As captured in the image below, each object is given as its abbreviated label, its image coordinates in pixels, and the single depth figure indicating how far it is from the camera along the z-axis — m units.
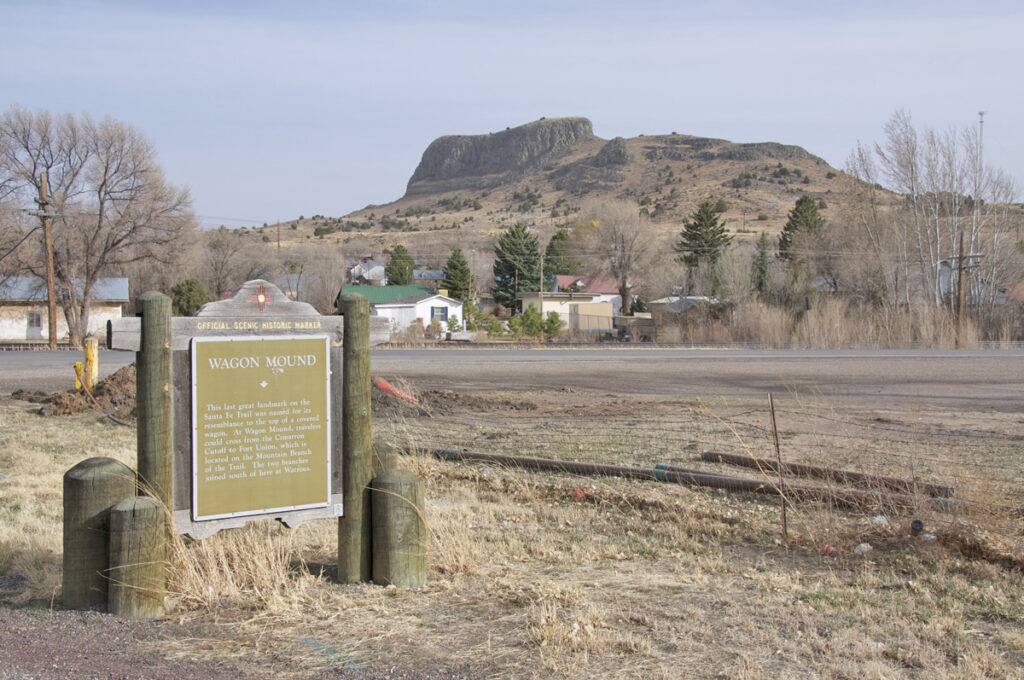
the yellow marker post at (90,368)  17.88
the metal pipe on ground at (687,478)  7.24
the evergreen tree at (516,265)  79.00
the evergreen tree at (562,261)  91.19
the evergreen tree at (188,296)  53.94
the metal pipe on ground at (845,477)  7.39
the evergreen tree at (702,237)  74.56
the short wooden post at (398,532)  5.45
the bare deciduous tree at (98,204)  49.50
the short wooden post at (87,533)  4.95
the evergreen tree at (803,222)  78.94
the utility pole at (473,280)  84.75
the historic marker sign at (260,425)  5.18
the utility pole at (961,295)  43.22
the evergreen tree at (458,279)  81.19
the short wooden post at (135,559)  4.88
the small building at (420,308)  64.69
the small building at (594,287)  76.69
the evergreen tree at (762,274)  54.00
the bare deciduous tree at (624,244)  78.31
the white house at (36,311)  57.53
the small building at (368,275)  97.94
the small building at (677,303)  55.61
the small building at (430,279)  92.33
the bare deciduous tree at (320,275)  72.00
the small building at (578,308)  63.62
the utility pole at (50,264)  40.47
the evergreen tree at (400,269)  96.06
